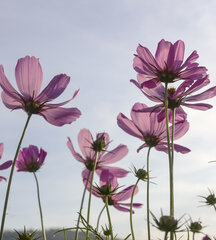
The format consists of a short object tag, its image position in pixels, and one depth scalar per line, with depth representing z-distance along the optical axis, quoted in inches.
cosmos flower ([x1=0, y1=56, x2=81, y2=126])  19.2
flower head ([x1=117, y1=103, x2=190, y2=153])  20.6
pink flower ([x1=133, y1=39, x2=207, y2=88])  18.1
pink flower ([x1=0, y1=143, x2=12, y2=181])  21.2
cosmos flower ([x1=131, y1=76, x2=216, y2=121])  18.6
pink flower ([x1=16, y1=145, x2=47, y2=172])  25.7
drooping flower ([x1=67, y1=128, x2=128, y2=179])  24.8
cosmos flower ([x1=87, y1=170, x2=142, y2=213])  20.9
